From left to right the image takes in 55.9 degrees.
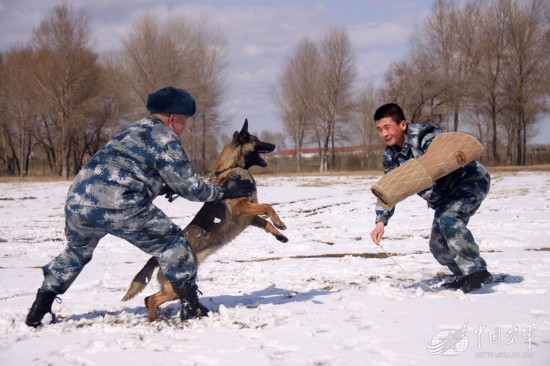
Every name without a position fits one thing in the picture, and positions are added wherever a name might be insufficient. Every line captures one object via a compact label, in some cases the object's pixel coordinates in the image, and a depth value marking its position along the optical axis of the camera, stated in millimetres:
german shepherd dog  4906
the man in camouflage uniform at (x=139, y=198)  4078
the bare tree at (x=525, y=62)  41938
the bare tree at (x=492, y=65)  43781
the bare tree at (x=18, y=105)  45781
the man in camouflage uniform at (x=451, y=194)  5109
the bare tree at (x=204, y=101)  49375
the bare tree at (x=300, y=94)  53938
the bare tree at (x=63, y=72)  42000
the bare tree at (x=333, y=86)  52500
